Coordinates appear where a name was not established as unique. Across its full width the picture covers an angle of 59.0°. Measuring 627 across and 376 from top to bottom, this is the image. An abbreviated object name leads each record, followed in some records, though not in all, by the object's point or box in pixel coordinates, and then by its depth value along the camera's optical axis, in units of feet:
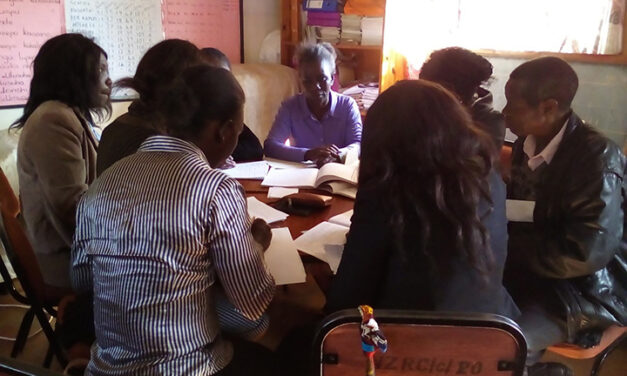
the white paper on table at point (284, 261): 4.49
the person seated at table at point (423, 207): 3.44
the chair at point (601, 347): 4.88
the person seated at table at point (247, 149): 7.79
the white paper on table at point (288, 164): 7.63
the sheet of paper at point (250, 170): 6.99
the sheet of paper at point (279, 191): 6.26
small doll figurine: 2.95
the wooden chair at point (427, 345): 2.97
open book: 6.39
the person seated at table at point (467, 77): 6.22
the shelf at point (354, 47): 11.13
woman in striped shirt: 3.43
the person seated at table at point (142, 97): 5.07
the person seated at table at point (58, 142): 5.41
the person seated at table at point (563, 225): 4.52
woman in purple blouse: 8.76
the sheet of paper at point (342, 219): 5.38
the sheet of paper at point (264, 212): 5.53
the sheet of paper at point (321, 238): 4.82
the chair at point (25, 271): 4.72
